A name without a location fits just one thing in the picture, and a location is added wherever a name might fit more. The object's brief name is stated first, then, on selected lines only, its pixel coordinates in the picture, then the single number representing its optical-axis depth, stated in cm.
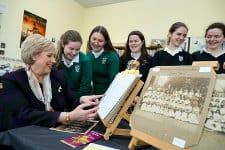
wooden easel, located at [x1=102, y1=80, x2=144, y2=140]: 121
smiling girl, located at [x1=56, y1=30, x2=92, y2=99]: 204
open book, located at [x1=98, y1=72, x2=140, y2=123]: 119
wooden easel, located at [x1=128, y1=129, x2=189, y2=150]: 91
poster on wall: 405
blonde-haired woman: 134
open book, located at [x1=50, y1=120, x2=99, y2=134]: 127
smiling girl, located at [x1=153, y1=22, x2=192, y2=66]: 227
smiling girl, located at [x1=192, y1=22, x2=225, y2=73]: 220
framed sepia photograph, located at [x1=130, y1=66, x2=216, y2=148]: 88
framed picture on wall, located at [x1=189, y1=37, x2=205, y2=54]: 385
